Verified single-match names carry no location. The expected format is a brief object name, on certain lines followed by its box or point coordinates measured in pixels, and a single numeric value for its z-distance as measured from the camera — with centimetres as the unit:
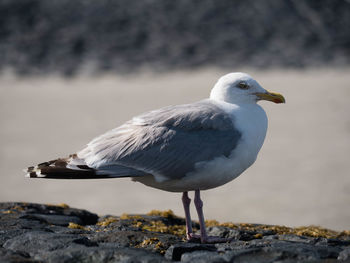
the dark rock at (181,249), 844
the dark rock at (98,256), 792
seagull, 959
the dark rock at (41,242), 858
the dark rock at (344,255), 801
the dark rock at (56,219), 1073
